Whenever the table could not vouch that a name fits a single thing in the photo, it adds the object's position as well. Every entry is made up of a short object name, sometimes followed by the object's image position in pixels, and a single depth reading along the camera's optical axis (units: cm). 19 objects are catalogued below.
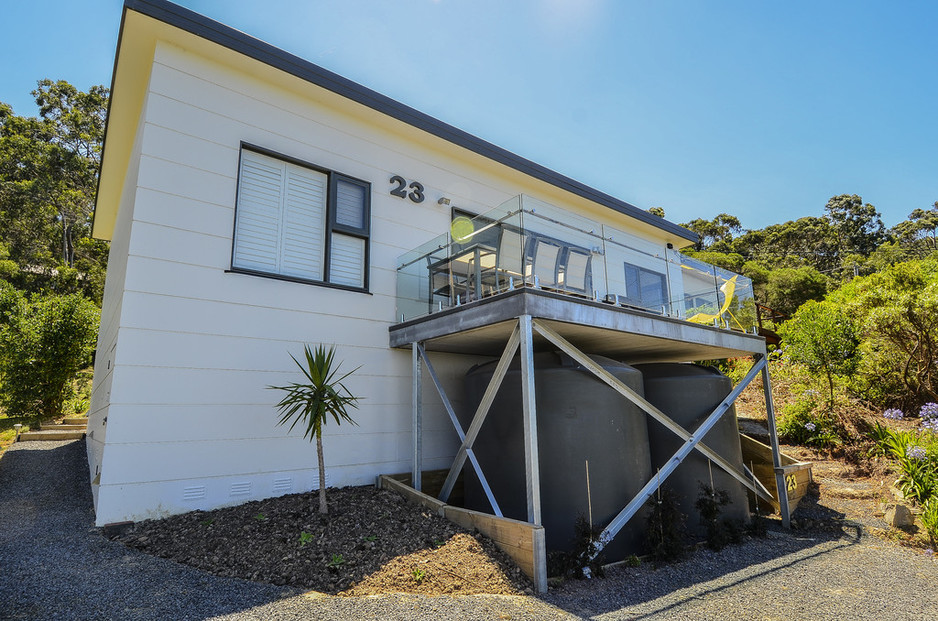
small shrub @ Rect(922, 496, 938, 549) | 529
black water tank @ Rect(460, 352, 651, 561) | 475
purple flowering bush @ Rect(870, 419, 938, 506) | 589
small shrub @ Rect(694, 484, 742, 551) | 539
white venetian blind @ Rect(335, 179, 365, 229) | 644
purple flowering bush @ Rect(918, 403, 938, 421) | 698
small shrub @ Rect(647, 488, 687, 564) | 482
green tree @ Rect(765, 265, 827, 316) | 2095
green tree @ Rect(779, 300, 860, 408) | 914
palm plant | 469
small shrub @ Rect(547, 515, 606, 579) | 419
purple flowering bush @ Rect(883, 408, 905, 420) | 787
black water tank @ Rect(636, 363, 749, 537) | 609
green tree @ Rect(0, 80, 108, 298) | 2122
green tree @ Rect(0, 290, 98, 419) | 1031
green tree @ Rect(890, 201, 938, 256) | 3612
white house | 478
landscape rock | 571
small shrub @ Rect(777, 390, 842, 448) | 843
